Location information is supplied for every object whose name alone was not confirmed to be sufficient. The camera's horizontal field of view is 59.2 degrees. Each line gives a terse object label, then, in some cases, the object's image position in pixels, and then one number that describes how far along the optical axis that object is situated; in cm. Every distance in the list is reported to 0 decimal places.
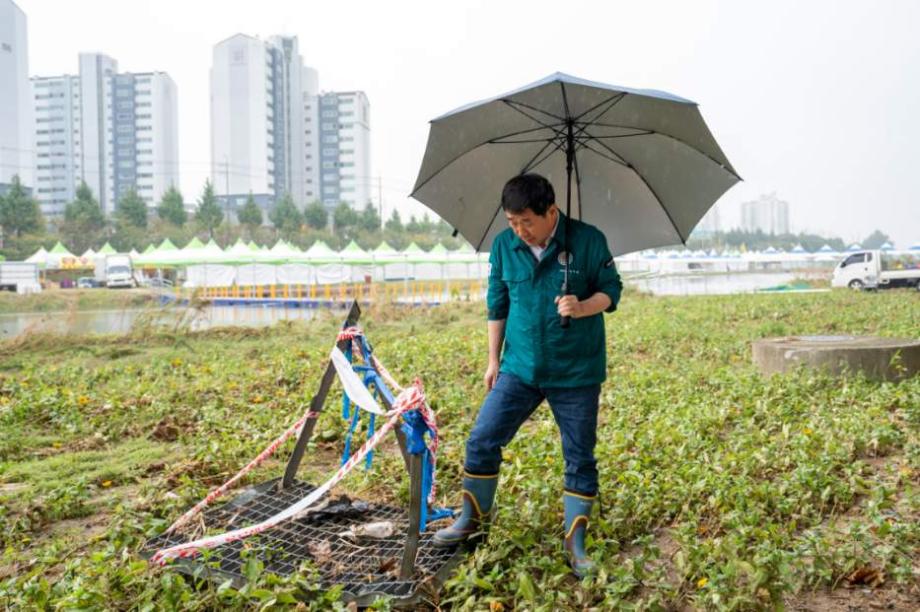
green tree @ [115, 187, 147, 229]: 6094
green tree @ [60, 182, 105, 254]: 5883
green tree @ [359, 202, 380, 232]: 7731
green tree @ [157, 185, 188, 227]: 6400
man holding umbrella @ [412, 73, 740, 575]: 325
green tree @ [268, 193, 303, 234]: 6931
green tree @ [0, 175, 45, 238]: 5319
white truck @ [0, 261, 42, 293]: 3531
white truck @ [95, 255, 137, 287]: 4203
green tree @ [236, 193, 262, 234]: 6719
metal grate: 328
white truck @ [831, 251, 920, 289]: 2911
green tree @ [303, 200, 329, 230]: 7238
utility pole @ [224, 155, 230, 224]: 8556
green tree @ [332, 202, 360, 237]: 7438
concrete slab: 703
